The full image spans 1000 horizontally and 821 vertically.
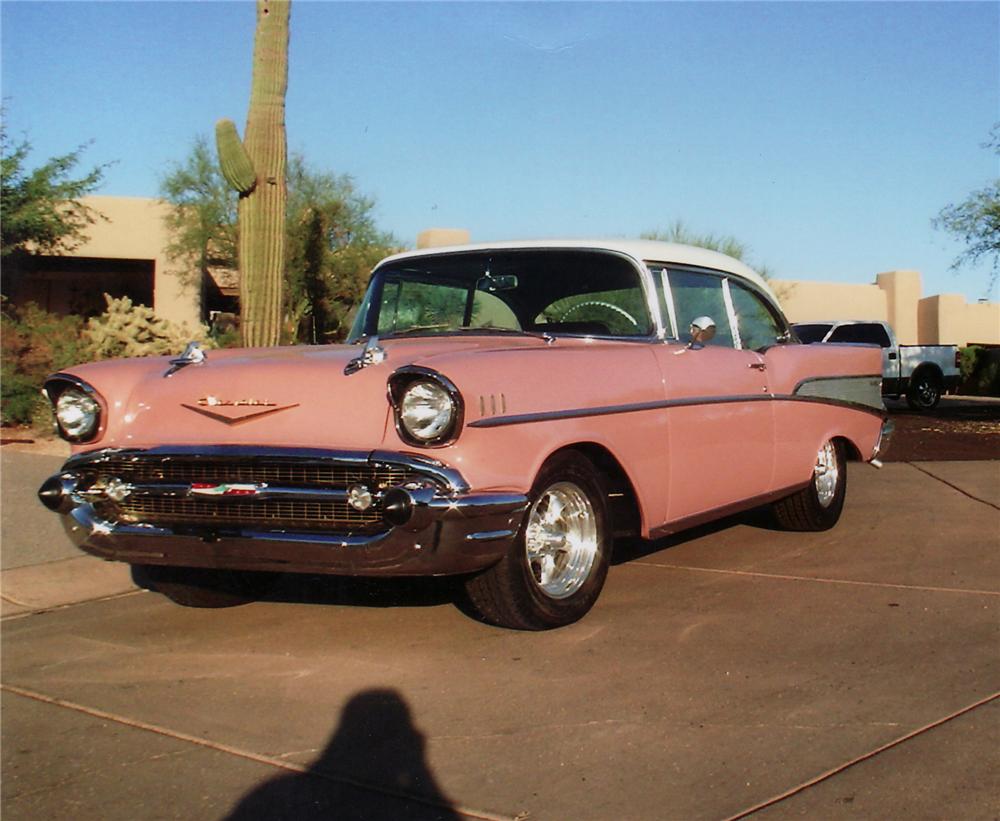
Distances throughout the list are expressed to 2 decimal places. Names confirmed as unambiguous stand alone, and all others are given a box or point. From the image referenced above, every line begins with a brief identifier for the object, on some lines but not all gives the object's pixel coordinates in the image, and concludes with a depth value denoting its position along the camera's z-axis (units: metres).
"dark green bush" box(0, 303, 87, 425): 12.46
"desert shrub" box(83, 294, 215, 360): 12.81
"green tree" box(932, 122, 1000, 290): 19.28
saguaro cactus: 9.26
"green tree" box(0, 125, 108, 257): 19.03
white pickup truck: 20.97
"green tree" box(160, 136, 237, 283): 25.03
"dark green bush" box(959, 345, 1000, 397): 28.42
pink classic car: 4.17
